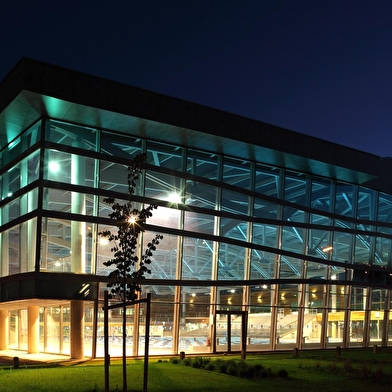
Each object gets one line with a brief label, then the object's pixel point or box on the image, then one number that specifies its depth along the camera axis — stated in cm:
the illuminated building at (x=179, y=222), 2786
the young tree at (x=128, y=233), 1564
